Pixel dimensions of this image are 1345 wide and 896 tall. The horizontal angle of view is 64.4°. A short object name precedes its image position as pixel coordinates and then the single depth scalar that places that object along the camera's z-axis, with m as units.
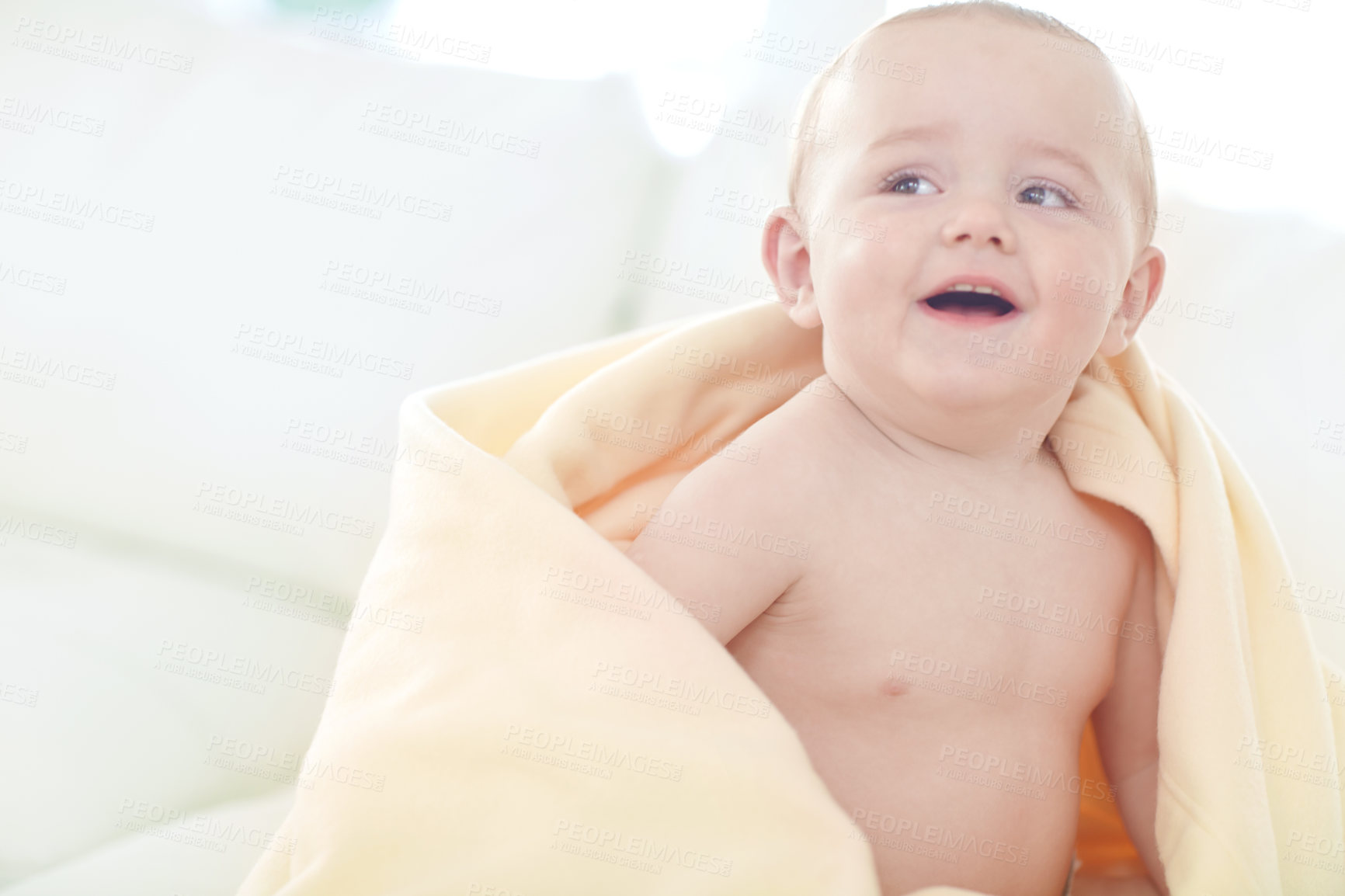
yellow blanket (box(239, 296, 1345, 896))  0.73
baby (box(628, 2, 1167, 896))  0.87
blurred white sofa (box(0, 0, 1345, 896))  1.22
